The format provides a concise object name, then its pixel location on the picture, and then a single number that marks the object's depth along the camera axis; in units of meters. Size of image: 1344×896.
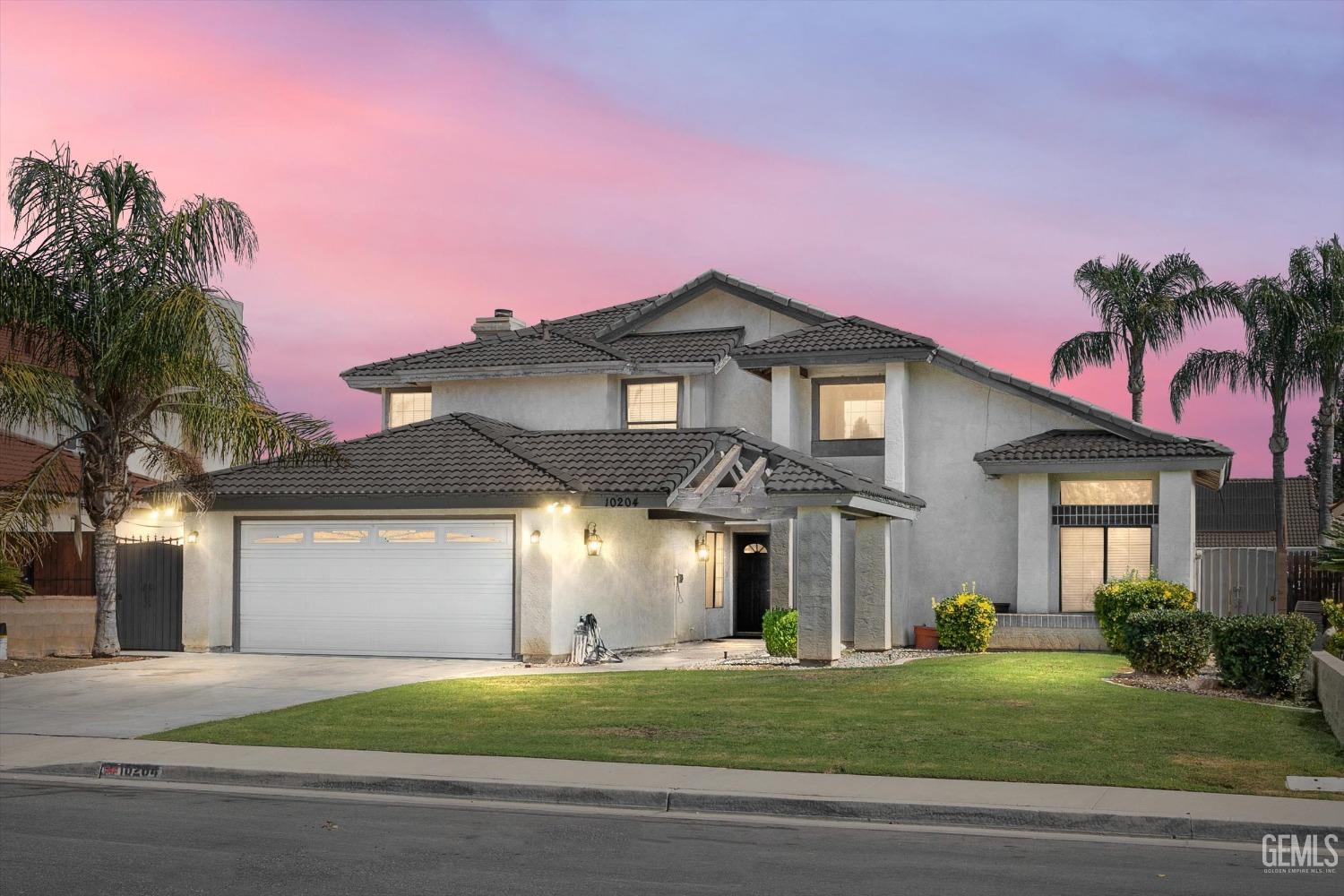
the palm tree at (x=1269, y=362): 41.22
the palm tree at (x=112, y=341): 22.66
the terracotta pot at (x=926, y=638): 27.34
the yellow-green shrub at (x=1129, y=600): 25.11
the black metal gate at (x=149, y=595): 26.48
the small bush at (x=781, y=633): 24.58
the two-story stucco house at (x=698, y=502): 24.34
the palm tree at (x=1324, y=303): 41.28
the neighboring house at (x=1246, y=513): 62.28
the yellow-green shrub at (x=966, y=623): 26.45
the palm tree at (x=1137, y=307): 43.09
